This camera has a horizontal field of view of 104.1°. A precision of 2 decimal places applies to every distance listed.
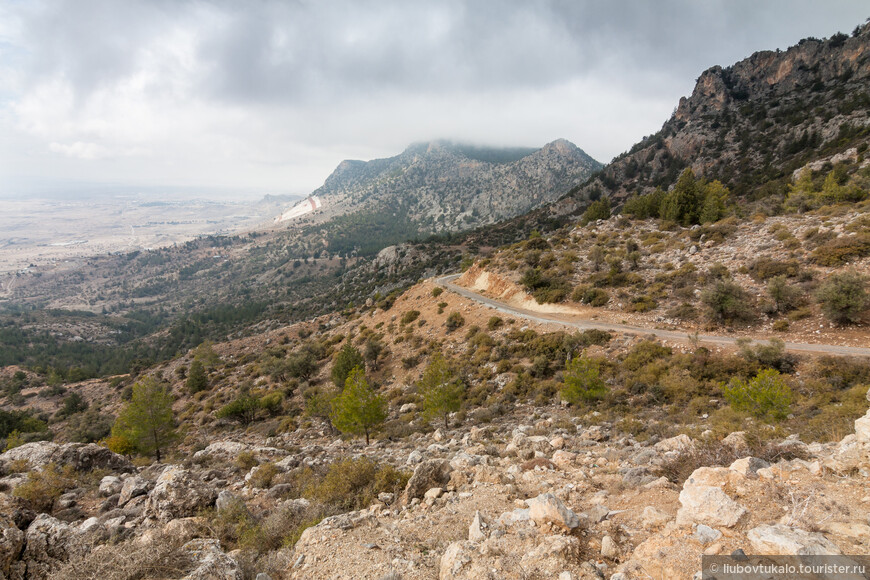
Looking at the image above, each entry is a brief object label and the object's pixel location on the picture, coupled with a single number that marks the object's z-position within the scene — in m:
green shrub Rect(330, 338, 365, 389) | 31.59
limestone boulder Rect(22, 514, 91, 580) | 6.54
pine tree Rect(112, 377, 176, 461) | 21.86
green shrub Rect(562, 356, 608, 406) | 17.84
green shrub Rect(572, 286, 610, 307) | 29.75
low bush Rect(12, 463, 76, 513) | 9.85
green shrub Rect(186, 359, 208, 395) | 43.53
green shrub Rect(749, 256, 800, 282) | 23.59
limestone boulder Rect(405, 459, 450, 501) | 9.23
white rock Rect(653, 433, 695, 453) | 9.39
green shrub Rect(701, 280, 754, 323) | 22.33
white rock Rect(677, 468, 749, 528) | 4.80
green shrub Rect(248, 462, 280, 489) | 12.24
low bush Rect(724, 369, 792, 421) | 12.07
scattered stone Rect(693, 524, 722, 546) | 4.59
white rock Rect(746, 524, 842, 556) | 3.72
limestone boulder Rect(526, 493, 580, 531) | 5.91
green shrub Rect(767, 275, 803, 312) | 21.56
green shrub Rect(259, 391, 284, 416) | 31.56
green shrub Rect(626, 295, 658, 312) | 26.95
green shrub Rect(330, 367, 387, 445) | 18.70
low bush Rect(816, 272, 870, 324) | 18.48
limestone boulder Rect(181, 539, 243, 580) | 6.12
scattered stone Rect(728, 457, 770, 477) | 5.83
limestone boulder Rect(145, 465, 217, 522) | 9.46
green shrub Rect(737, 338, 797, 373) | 17.09
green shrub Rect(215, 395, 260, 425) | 30.22
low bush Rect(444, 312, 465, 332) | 34.91
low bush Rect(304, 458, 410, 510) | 9.48
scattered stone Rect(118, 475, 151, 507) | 10.49
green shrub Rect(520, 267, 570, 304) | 32.44
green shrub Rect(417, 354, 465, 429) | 19.14
